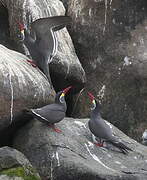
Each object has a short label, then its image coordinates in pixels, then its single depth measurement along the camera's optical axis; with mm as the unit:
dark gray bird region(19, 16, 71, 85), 18281
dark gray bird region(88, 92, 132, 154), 16141
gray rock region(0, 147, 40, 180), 11453
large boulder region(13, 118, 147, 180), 14117
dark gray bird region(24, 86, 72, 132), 15560
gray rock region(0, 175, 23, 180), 11312
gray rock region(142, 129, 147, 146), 20594
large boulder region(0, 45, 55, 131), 15477
